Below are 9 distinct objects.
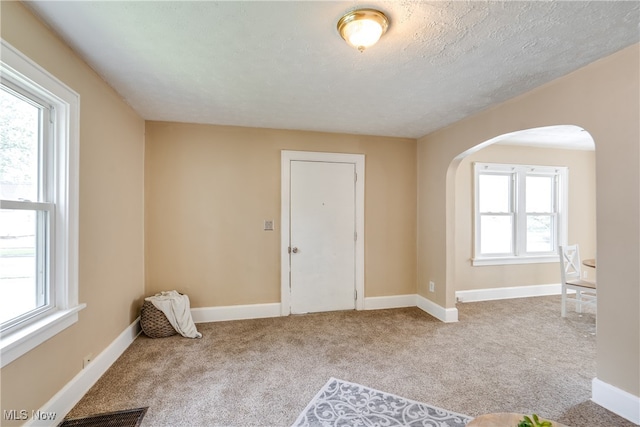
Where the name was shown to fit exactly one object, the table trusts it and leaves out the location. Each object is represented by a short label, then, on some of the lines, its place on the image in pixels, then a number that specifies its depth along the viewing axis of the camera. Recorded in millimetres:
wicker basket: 2900
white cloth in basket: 2953
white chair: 3373
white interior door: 3668
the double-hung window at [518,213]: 4320
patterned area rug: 1765
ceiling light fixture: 1458
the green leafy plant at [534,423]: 1031
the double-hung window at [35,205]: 1485
